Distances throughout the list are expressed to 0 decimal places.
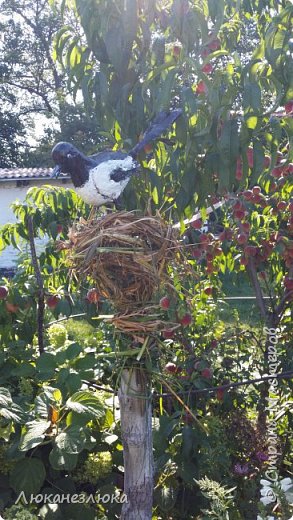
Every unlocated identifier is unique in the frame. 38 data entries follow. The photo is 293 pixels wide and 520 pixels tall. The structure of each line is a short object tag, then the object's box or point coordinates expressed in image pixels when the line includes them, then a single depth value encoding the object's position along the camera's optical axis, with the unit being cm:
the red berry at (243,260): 253
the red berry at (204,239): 234
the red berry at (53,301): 219
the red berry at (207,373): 229
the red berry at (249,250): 249
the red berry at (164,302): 145
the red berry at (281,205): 252
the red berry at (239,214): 238
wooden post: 154
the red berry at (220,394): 238
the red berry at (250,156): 169
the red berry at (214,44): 187
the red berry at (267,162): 207
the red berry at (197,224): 234
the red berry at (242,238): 239
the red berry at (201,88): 171
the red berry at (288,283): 246
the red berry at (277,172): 216
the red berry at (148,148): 169
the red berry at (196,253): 230
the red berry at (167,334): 195
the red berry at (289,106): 172
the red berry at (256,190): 245
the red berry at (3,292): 222
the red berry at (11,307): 229
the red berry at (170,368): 212
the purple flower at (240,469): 218
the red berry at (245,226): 244
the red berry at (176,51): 174
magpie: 141
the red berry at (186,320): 210
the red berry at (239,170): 172
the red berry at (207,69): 181
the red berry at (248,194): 242
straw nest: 137
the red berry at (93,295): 152
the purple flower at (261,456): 223
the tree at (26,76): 2058
